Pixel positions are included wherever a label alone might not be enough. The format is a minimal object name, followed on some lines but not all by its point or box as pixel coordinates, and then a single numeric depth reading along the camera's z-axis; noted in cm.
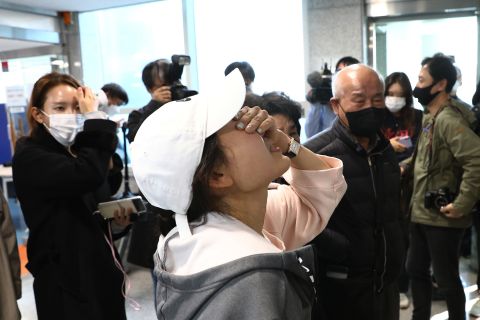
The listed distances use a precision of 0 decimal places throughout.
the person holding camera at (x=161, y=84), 250
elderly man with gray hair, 173
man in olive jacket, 237
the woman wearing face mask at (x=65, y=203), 181
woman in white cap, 78
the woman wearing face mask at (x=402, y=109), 336
